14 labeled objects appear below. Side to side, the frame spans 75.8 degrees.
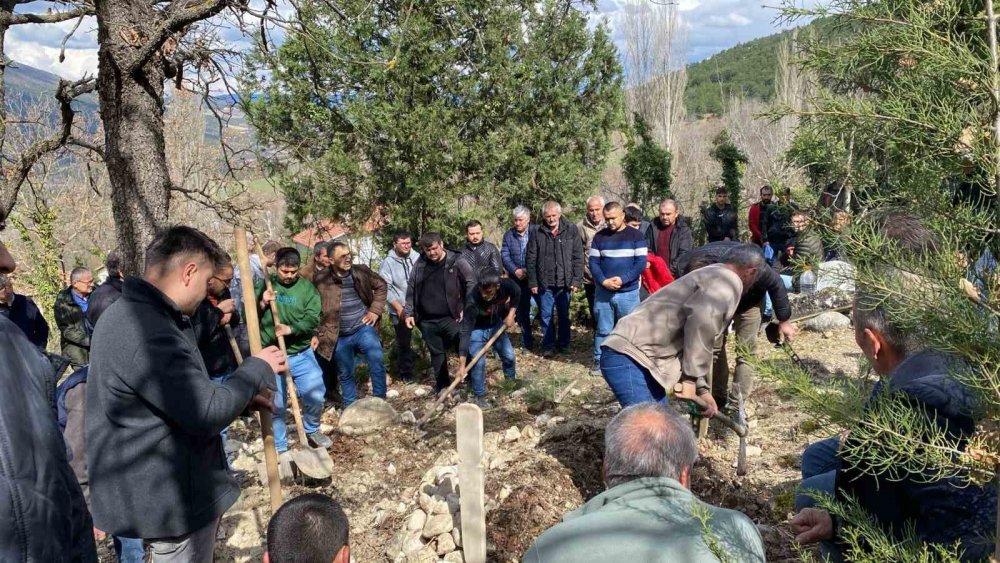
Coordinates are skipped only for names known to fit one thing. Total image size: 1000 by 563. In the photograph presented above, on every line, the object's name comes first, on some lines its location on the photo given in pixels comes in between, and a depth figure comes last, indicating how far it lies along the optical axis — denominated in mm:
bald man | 1689
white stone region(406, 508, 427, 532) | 3928
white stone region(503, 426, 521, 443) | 4991
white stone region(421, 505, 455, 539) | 3770
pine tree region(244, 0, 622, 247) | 9758
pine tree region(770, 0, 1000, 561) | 1377
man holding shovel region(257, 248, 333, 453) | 5066
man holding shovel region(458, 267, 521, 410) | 6215
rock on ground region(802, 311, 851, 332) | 8016
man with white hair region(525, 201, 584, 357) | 7684
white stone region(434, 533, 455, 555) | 3692
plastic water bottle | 7684
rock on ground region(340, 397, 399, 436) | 5867
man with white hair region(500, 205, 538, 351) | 8016
